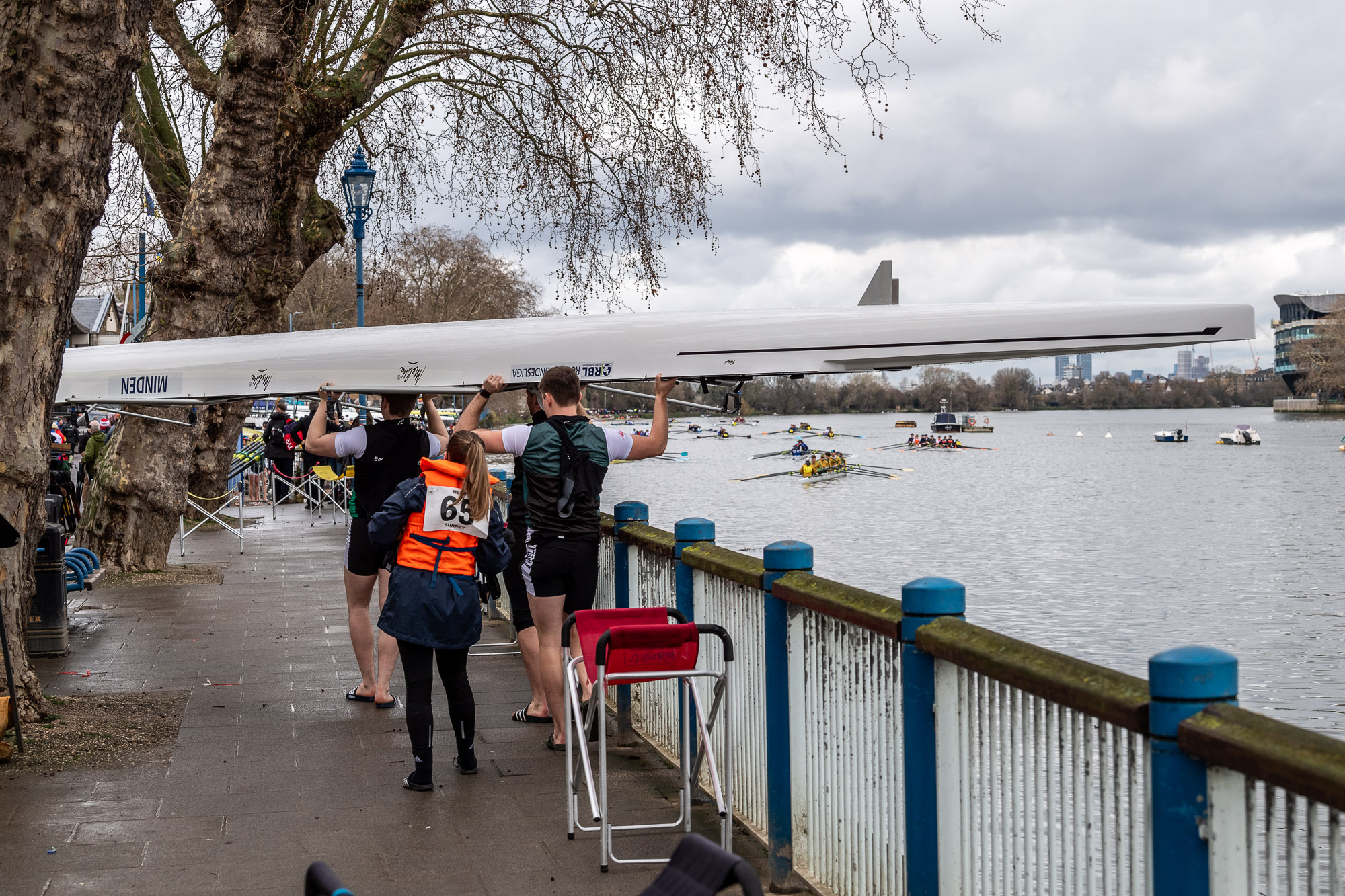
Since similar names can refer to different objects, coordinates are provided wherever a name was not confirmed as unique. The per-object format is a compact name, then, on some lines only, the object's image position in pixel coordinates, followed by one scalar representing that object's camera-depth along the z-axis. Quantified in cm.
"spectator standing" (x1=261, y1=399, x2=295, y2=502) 2741
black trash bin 1038
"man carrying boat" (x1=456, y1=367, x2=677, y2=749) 675
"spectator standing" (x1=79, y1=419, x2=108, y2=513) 1766
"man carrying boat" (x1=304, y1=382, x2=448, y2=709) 779
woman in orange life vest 643
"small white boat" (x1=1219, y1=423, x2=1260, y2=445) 13575
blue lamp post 1492
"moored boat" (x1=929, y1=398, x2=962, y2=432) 17638
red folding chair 516
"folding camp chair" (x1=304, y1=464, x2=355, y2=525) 2613
